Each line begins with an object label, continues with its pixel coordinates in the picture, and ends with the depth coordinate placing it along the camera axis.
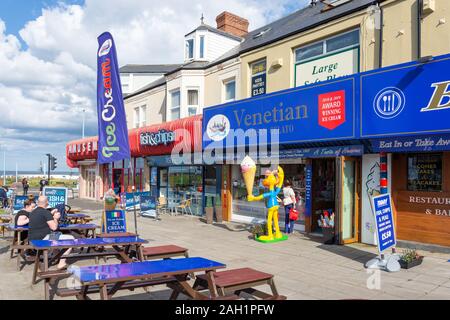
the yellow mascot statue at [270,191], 11.15
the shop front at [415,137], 8.67
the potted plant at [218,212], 15.33
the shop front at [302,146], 10.62
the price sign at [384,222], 7.75
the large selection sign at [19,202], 14.03
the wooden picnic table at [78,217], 11.41
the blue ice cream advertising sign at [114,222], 10.12
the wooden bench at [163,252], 6.91
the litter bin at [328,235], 10.64
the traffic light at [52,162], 23.91
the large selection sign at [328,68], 11.48
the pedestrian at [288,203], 12.26
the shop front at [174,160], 16.53
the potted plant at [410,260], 7.90
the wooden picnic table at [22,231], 8.08
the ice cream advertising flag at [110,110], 8.52
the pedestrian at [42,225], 7.86
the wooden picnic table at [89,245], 6.73
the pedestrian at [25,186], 29.17
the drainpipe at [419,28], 9.55
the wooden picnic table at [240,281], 5.03
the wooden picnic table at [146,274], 4.48
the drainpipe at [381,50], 10.52
